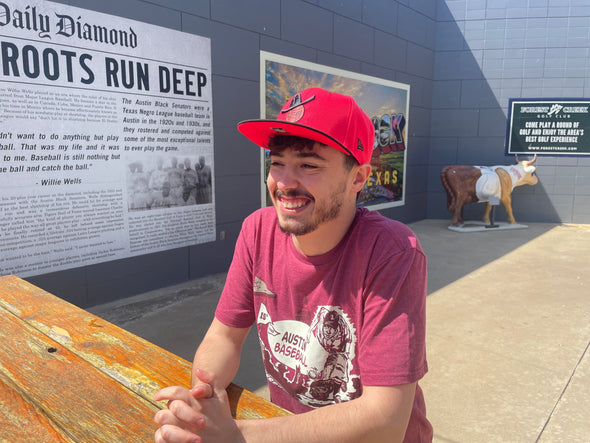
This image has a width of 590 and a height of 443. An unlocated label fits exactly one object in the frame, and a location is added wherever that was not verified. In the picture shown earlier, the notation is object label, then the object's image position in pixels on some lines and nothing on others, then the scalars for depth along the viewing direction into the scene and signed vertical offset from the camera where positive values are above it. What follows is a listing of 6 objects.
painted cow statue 6.75 -0.46
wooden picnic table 0.92 -0.56
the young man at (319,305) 0.94 -0.40
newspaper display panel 3.03 +0.10
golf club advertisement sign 7.25 +0.43
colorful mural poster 4.75 +0.64
